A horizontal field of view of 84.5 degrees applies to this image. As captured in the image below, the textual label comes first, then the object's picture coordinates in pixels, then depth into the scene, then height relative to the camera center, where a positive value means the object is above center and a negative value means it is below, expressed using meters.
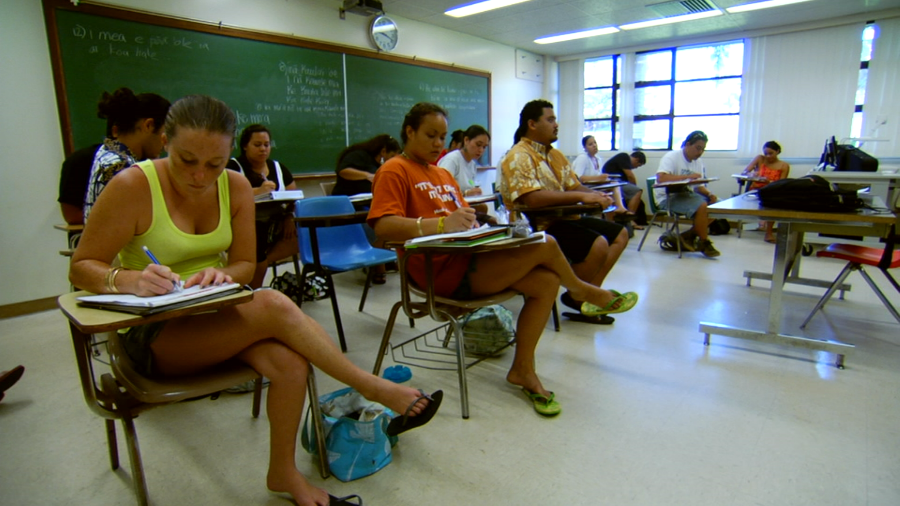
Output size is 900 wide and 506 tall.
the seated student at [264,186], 2.93 -0.15
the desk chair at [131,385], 1.15 -0.52
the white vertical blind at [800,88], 6.08 +0.80
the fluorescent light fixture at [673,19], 5.91 +1.65
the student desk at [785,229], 2.16 -0.37
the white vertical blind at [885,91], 5.77 +0.68
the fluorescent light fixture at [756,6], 5.50 +1.64
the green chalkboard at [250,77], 3.39 +0.75
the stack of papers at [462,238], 1.62 -0.26
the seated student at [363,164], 4.05 -0.02
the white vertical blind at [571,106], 8.12 +0.83
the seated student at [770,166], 6.17 -0.17
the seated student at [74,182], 2.28 -0.06
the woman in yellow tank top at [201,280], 1.21 -0.27
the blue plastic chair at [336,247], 2.62 -0.50
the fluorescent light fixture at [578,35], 6.58 +1.65
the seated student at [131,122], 2.02 +0.18
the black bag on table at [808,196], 2.22 -0.21
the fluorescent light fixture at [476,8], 5.36 +1.65
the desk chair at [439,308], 1.83 -0.55
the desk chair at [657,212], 4.94 -0.59
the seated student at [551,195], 2.67 -0.20
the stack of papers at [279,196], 2.61 -0.17
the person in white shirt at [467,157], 4.31 +0.02
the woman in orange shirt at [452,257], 1.86 -0.37
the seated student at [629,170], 6.68 -0.20
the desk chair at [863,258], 2.39 -0.55
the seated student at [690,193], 4.89 -0.41
